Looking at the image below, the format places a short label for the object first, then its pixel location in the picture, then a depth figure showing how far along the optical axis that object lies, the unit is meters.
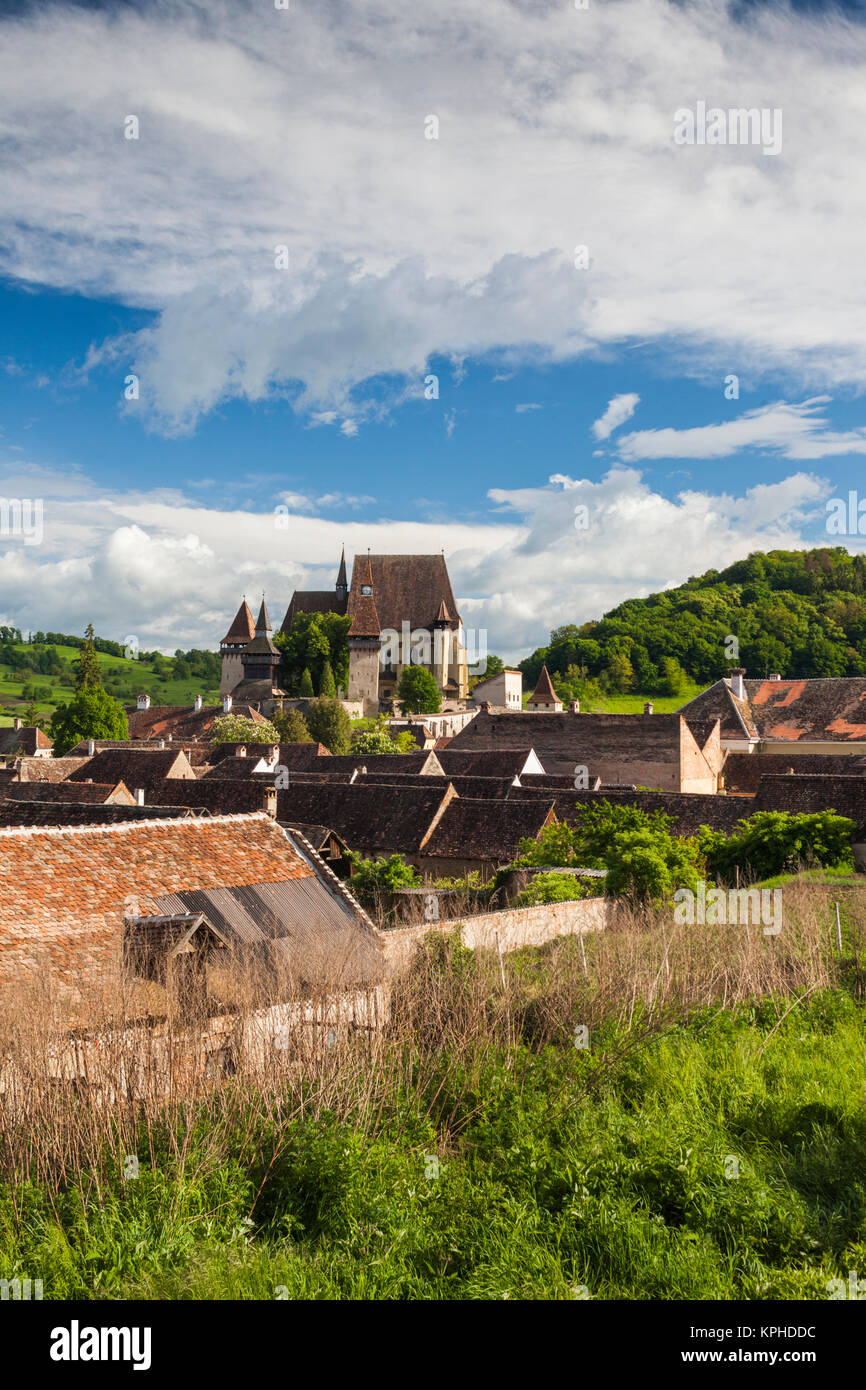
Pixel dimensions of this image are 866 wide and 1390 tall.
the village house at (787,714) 62.88
